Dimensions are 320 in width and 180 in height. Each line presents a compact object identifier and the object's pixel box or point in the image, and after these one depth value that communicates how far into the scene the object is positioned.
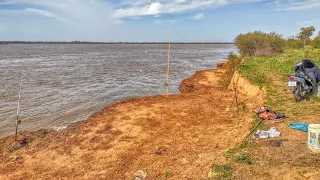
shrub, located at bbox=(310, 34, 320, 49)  41.66
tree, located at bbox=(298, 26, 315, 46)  61.19
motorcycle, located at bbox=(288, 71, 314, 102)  9.34
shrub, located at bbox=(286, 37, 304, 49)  46.39
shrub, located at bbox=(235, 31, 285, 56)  35.03
